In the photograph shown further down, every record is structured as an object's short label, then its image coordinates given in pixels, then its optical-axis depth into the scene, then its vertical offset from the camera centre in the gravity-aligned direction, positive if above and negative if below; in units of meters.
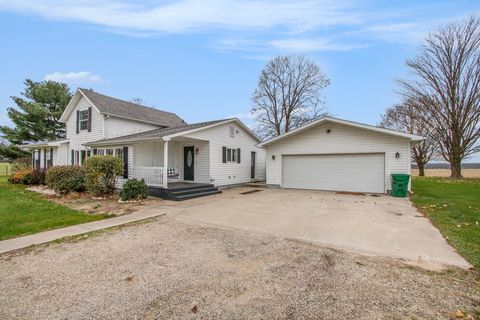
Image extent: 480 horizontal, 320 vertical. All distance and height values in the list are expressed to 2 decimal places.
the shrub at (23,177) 16.80 -1.08
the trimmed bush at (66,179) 11.52 -0.83
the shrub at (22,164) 20.34 -0.28
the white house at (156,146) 12.68 +0.89
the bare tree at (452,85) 19.95 +6.33
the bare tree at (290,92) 26.52 +7.41
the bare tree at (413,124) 23.52 +3.78
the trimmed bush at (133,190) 10.05 -1.20
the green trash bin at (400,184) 11.03 -1.01
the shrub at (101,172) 10.89 -0.49
